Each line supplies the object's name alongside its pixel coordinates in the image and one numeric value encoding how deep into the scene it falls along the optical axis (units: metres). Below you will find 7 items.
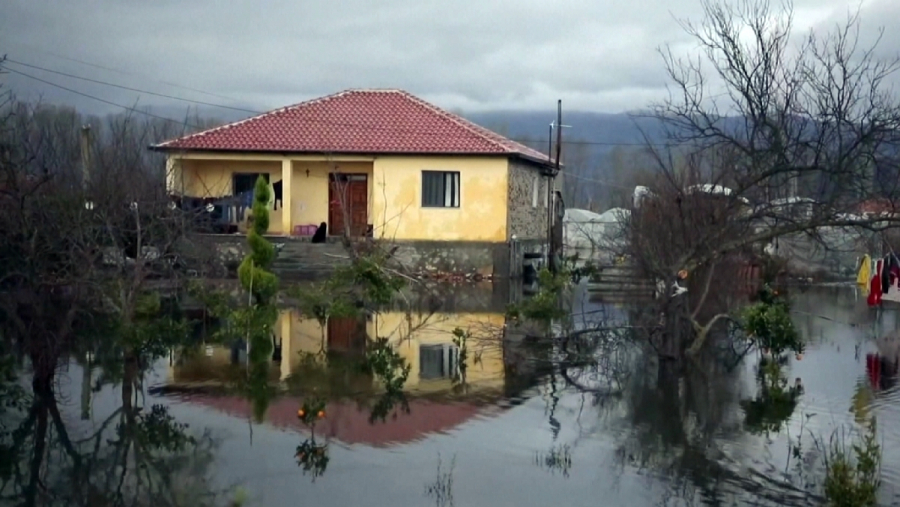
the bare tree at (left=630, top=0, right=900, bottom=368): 13.79
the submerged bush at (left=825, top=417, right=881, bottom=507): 8.84
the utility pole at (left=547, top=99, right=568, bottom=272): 37.44
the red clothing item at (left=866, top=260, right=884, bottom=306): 21.69
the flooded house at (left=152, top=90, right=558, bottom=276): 34.62
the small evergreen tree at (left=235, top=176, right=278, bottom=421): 17.59
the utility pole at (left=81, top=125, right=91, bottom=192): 17.42
